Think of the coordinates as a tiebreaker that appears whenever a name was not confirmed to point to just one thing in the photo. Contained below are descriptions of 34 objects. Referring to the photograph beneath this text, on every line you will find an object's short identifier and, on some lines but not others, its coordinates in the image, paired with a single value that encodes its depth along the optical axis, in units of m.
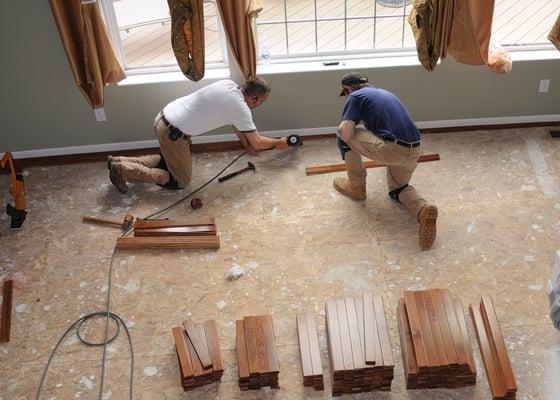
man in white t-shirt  4.34
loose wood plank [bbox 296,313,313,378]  3.27
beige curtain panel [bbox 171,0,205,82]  4.23
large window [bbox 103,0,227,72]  4.66
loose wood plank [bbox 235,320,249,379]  3.27
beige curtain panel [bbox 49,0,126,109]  4.26
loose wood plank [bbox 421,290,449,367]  3.18
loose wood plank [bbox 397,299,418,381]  3.21
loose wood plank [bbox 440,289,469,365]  3.18
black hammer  4.78
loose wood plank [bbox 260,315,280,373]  3.25
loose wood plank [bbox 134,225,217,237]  4.23
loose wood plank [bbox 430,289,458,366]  3.18
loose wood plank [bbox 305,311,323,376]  3.27
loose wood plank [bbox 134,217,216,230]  4.28
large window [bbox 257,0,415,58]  4.80
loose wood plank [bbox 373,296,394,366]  3.18
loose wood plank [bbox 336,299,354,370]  3.18
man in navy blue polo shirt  4.02
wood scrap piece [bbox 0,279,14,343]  3.64
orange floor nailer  4.43
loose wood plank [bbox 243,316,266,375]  3.26
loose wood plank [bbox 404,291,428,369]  3.18
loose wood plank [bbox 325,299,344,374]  3.18
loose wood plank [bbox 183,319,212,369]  3.32
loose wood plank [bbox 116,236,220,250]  4.16
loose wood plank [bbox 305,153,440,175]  4.77
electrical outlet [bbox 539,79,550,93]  4.96
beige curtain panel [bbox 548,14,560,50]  4.42
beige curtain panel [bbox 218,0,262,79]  4.30
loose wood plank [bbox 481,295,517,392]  3.15
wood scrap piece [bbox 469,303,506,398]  3.18
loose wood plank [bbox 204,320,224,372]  3.31
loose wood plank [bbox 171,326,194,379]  3.27
